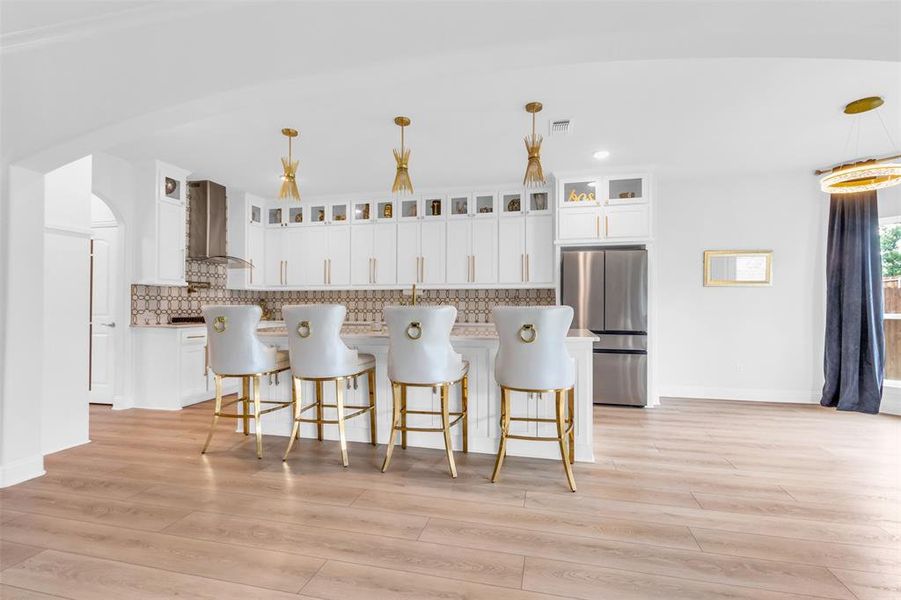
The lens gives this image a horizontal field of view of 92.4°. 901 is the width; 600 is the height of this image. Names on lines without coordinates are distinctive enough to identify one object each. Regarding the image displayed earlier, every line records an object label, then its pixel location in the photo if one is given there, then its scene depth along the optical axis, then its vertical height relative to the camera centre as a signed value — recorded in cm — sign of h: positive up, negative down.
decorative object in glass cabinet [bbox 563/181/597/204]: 487 +125
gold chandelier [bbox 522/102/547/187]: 284 +90
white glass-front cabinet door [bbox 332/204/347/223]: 578 +120
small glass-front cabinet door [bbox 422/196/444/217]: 545 +122
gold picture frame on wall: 486 +40
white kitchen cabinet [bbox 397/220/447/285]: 542 +63
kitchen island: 295 -71
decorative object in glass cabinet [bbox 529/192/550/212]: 516 +120
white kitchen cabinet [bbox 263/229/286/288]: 597 +61
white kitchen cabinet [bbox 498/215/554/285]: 511 +63
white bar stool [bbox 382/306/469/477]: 265 -30
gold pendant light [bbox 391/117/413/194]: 310 +91
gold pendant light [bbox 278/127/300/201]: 323 +90
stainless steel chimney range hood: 506 +94
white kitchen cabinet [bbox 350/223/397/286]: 558 +62
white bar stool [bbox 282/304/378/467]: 283 -30
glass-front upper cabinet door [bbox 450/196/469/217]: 540 +121
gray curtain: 429 -4
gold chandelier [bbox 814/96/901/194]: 303 +94
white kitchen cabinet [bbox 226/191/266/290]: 560 +85
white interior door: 455 -13
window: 438 +10
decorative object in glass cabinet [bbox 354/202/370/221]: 571 +120
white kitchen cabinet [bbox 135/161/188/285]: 449 +82
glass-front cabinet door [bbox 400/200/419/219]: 554 +120
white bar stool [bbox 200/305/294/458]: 297 -30
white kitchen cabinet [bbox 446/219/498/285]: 526 +63
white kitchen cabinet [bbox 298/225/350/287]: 575 +60
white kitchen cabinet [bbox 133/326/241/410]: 440 -68
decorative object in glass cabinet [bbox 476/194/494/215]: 532 +121
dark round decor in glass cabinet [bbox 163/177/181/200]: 463 +123
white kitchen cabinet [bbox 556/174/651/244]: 472 +104
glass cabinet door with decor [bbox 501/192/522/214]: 524 +121
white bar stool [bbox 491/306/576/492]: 248 -30
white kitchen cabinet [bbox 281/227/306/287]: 590 +64
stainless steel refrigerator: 461 -14
